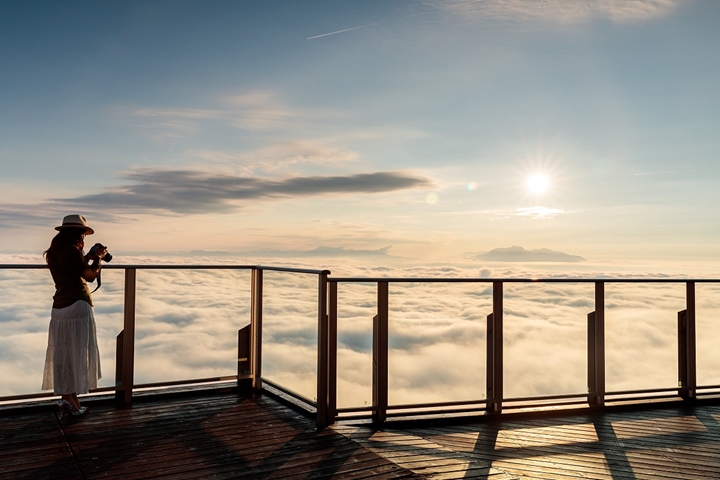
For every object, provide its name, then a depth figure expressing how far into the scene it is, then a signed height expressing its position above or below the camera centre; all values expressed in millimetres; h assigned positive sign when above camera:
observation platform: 3938 -1327
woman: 5102 -425
